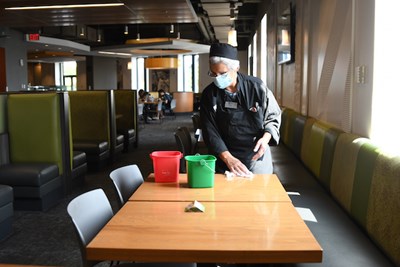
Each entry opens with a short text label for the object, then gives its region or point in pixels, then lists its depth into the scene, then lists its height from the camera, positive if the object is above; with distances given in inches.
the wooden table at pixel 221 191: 88.4 -22.4
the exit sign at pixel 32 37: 565.3 +68.0
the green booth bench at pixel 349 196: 90.0 -31.3
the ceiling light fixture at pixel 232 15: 423.4 +73.8
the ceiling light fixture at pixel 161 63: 848.3 +51.0
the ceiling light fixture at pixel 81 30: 601.0 +81.7
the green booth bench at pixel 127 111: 370.0 -19.5
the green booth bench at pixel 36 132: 200.8 -20.0
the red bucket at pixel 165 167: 101.1 -18.6
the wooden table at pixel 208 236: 60.2 -22.6
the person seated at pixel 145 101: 669.9 -19.7
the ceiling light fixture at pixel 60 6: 344.8 +66.7
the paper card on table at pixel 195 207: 78.6 -21.8
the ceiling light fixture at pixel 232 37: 427.5 +50.5
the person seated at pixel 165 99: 766.5 -19.4
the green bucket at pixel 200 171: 94.9 -18.4
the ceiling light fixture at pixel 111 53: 792.3 +67.7
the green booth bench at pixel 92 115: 293.0 -17.9
